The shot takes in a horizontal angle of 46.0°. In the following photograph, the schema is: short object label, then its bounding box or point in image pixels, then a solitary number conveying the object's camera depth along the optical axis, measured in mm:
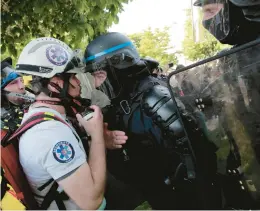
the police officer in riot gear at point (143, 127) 1822
